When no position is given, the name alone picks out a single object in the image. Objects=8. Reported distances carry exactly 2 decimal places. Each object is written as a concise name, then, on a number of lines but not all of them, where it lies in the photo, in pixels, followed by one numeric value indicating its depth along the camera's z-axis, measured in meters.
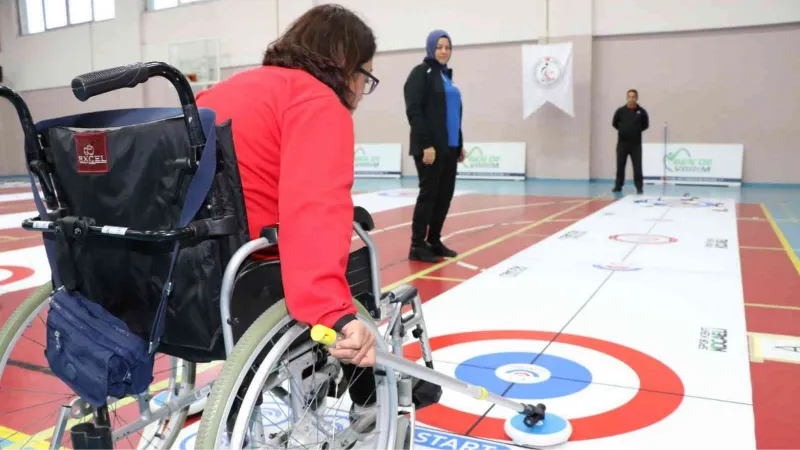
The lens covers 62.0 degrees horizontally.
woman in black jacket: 4.66
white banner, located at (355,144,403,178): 14.00
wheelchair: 1.26
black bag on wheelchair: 1.28
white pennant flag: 11.79
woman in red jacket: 1.29
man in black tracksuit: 9.81
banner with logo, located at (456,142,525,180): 12.84
